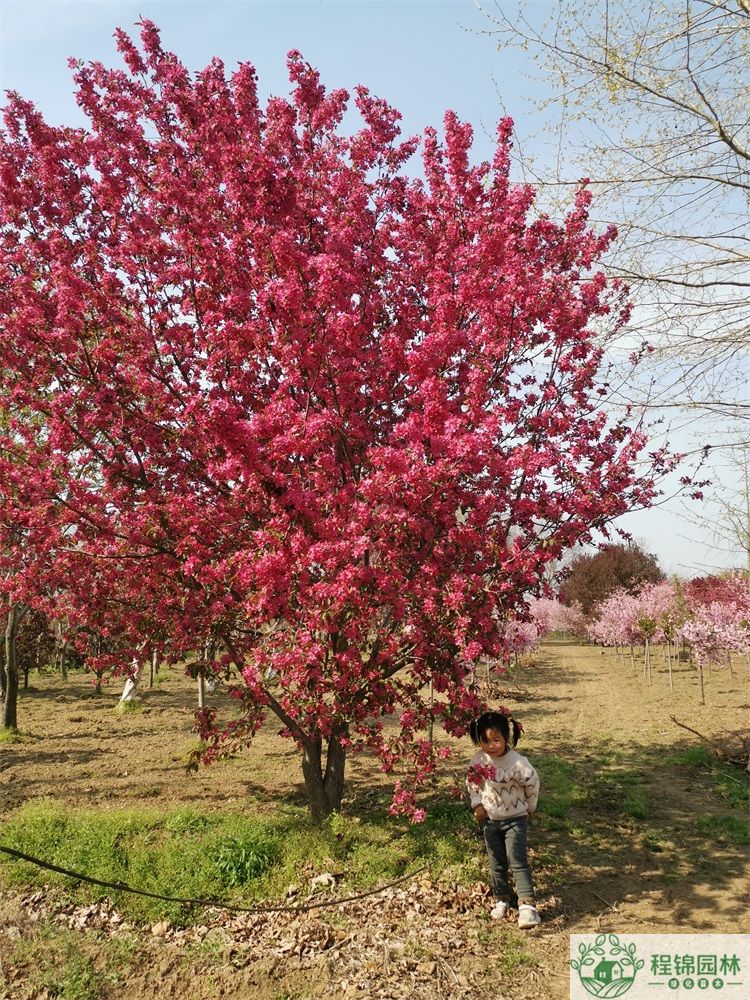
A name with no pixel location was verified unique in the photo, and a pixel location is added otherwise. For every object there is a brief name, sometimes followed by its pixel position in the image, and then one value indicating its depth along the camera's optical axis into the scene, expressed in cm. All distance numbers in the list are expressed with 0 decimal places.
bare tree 666
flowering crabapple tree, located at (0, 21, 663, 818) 533
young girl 525
